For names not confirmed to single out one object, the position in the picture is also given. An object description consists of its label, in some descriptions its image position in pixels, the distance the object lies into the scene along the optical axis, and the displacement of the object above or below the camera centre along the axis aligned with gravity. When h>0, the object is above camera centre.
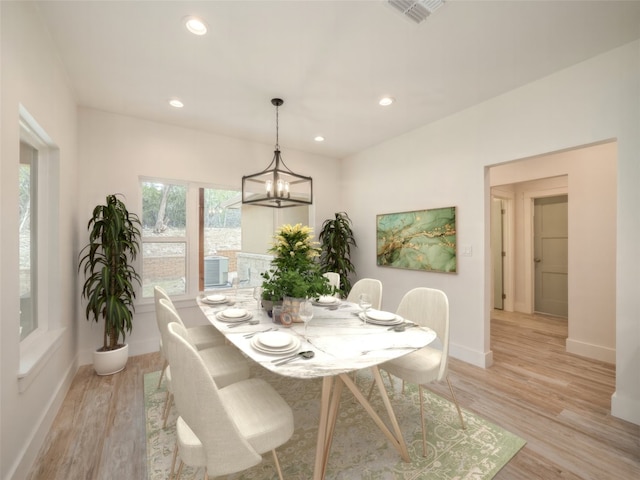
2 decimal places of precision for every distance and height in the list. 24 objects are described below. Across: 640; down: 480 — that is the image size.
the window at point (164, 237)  3.54 +0.03
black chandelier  2.39 +0.39
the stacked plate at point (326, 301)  2.53 -0.54
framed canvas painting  3.37 +0.00
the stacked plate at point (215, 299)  2.56 -0.53
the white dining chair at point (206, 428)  1.07 -0.70
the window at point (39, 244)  2.13 -0.04
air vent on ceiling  1.76 +1.43
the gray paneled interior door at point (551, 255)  4.86 -0.25
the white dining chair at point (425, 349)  1.86 -0.70
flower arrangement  2.04 -0.20
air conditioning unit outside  3.96 -0.43
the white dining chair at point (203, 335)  2.29 -0.84
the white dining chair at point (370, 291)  2.79 -0.51
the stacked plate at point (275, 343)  1.47 -0.54
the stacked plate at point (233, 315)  2.06 -0.54
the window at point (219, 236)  3.93 +0.05
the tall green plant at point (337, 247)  4.36 -0.11
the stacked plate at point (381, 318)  1.97 -0.54
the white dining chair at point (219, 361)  1.77 -0.83
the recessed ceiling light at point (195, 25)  1.89 +1.42
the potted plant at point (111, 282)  2.78 -0.41
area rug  1.65 -1.31
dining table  1.35 -0.57
